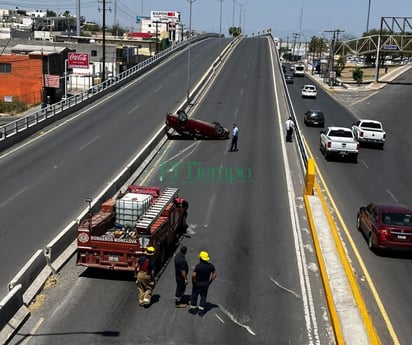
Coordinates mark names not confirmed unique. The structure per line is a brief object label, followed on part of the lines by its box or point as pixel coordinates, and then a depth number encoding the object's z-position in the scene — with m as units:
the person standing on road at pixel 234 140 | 32.91
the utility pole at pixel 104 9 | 72.47
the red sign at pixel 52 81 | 67.38
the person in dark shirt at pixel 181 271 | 13.21
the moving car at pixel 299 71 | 102.59
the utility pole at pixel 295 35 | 175.66
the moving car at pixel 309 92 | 68.50
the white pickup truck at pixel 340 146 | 31.88
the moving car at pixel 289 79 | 86.32
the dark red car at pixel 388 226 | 17.42
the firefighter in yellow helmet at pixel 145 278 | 13.38
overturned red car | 36.50
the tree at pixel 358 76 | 90.44
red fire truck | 14.76
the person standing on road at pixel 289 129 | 35.50
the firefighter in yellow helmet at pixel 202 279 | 12.78
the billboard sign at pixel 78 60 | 68.25
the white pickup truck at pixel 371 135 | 37.50
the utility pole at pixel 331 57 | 87.49
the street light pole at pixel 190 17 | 49.80
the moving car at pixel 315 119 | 45.34
